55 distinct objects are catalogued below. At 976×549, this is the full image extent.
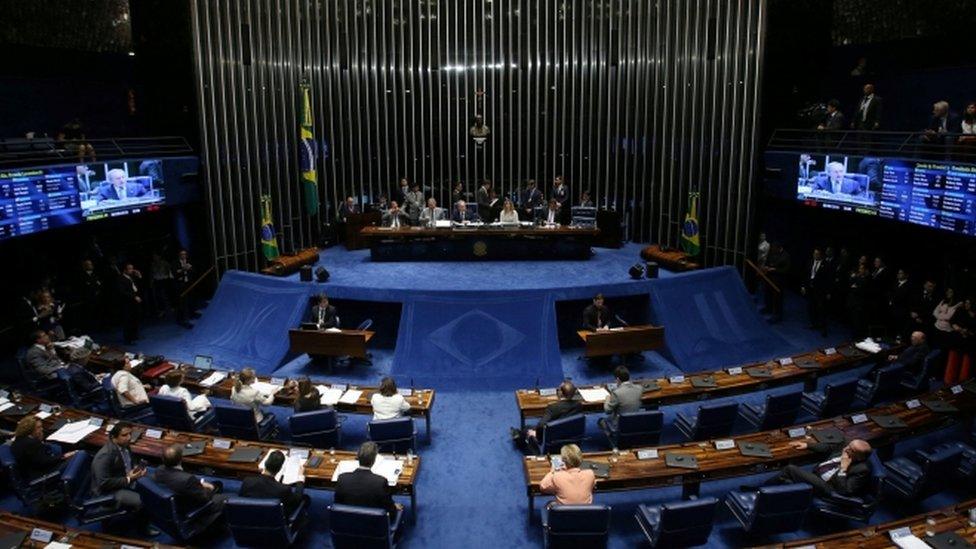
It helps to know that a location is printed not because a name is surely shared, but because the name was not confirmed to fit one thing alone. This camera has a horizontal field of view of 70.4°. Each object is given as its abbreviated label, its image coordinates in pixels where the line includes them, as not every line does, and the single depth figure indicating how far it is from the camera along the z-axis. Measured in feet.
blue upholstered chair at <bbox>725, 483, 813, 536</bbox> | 21.01
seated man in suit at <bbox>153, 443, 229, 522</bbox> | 21.58
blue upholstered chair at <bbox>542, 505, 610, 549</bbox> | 19.80
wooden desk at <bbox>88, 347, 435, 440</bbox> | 29.07
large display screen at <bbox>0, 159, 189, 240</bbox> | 36.35
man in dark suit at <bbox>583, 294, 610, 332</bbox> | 38.45
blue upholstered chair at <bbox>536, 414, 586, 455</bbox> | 26.35
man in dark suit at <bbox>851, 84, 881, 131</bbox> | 40.98
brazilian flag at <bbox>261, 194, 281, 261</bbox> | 49.78
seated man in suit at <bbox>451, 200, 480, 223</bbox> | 51.55
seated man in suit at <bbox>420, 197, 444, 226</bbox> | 51.29
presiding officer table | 49.55
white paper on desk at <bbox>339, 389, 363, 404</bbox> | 29.37
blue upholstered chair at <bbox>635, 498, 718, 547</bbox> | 20.17
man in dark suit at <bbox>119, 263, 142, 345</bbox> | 42.19
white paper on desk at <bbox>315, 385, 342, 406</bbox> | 29.30
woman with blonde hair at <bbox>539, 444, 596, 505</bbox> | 20.86
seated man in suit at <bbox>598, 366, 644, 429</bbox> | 27.99
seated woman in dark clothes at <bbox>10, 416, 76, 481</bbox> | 23.35
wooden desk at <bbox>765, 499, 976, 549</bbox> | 19.19
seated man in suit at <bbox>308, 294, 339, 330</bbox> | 38.63
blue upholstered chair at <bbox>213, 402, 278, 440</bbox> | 27.27
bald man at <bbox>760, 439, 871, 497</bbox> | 21.89
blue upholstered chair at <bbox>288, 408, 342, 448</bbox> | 26.99
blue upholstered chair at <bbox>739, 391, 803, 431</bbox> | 28.73
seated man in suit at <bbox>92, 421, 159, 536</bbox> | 22.48
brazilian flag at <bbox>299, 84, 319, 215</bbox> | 52.49
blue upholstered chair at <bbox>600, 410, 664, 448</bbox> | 27.09
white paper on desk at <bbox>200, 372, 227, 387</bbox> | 31.89
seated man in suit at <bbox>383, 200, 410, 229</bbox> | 51.21
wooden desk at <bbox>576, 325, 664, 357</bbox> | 37.17
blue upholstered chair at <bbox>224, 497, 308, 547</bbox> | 20.21
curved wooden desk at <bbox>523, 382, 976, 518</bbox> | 23.11
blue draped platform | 37.63
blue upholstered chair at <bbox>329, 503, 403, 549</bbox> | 19.76
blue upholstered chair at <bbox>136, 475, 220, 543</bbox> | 21.06
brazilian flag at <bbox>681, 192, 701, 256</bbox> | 50.62
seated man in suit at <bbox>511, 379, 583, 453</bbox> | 27.14
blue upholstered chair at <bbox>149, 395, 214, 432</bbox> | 28.07
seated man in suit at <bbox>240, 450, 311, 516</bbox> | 21.01
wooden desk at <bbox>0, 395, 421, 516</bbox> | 23.02
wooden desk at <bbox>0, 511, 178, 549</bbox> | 19.36
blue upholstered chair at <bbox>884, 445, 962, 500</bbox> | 23.35
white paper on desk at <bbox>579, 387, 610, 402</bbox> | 29.45
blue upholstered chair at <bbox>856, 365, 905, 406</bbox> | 31.37
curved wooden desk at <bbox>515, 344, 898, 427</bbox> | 29.48
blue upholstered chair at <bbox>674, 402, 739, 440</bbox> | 27.50
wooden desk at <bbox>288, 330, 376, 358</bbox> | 37.19
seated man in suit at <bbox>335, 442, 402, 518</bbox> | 20.74
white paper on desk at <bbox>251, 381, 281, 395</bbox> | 30.07
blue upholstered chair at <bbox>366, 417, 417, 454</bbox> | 26.37
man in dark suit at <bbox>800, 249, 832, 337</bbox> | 43.39
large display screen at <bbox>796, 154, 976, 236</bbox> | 33.99
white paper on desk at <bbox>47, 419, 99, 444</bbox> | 25.66
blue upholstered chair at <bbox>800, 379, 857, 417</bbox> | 29.71
